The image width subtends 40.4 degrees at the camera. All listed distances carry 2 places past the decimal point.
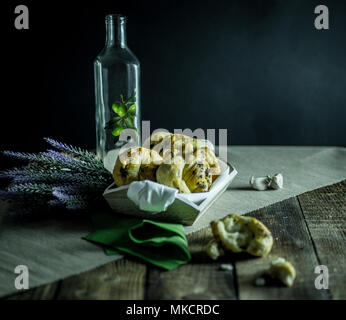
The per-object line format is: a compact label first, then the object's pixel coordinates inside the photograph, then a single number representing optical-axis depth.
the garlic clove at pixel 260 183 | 1.57
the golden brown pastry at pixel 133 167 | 1.27
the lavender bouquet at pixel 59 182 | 1.31
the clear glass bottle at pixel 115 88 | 1.72
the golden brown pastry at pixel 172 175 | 1.22
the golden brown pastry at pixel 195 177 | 1.27
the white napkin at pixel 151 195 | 1.15
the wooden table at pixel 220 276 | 0.92
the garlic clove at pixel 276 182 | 1.57
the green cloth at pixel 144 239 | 1.06
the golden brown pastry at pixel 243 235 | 1.06
